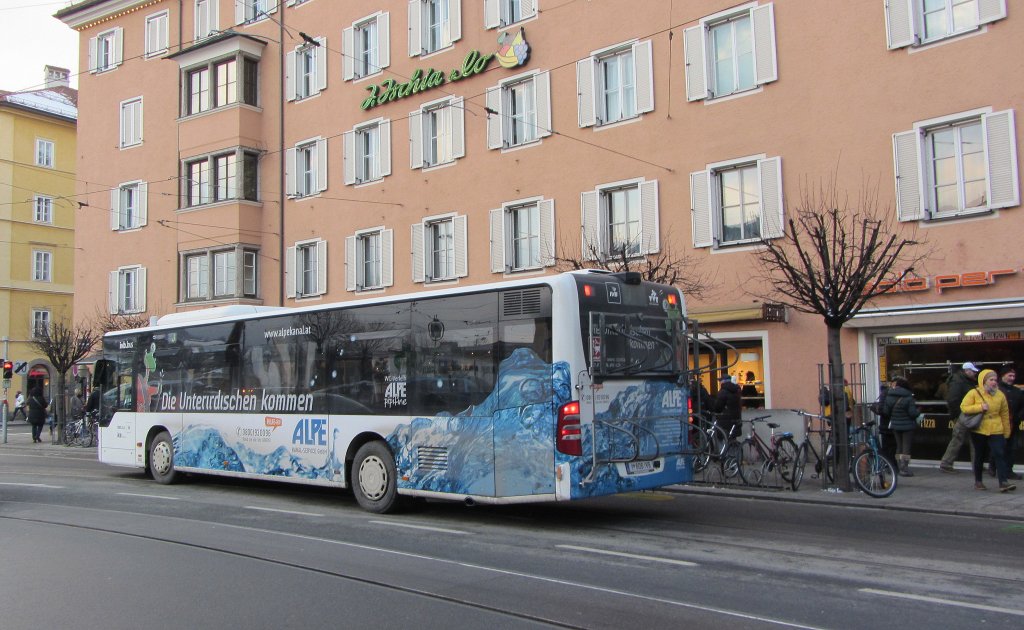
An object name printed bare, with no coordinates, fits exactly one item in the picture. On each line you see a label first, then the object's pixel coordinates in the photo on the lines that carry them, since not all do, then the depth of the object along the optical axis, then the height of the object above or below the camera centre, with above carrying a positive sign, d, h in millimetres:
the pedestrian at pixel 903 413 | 14438 -656
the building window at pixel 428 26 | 25031 +10156
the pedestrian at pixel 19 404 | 45059 -529
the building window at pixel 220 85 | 29812 +10392
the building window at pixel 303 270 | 28297 +3777
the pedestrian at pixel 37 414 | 30297 -714
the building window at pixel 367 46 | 26500 +10276
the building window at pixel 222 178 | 29555 +7159
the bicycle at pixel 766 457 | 13656 -1259
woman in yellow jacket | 12602 -622
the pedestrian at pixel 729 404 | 15117 -458
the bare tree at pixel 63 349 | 29875 +1490
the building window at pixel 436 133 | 24469 +7042
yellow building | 49875 +10027
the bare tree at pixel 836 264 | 13273 +1857
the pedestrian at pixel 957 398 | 14492 -436
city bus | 9656 -111
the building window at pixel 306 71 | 28406 +10227
